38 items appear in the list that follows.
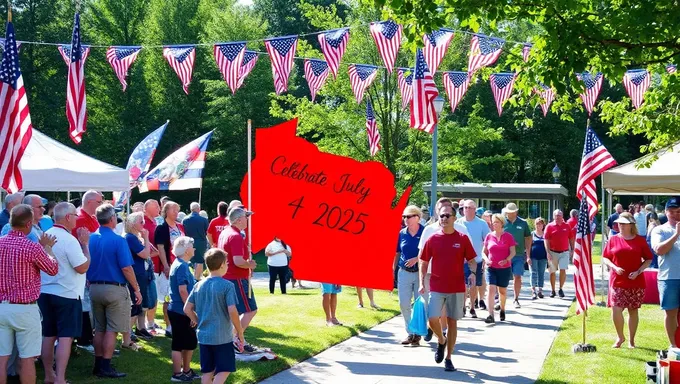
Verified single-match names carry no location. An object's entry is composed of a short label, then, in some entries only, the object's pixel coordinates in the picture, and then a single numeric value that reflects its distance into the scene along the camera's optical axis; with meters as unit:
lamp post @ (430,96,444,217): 14.08
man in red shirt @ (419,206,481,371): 9.61
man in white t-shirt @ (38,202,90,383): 8.09
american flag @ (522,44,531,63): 16.06
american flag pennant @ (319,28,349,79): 18.05
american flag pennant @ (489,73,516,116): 21.11
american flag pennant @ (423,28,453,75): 18.06
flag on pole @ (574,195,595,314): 10.93
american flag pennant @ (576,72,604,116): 20.19
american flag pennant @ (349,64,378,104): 21.22
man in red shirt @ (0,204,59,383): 7.05
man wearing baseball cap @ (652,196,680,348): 10.02
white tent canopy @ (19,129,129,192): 11.18
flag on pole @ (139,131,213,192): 17.05
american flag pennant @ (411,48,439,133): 14.89
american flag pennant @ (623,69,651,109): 19.50
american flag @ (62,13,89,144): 12.84
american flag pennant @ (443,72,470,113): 21.23
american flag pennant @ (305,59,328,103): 20.38
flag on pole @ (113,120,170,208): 16.97
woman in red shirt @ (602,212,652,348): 10.52
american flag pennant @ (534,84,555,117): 18.81
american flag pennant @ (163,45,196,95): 18.64
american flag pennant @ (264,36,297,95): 18.12
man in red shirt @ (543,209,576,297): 17.58
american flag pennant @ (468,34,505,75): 17.69
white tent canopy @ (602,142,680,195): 12.44
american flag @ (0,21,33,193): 8.80
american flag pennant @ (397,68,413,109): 21.89
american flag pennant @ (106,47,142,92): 18.64
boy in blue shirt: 7.29
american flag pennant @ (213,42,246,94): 18.41
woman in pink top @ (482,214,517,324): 13.55
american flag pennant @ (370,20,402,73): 17.77
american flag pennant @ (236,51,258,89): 18.77
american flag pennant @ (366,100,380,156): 21.77
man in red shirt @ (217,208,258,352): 9.54
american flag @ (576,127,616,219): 11.38
